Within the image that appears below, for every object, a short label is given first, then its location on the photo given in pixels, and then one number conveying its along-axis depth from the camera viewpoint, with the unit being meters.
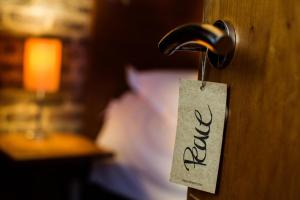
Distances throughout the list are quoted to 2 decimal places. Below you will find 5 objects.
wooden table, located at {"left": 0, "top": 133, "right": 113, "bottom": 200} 2.03
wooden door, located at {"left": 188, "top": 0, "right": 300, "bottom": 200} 0.42
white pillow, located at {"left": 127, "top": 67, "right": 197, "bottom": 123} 2.09
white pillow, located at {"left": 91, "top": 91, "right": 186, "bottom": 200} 1.90
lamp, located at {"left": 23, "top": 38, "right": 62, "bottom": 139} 2.15
